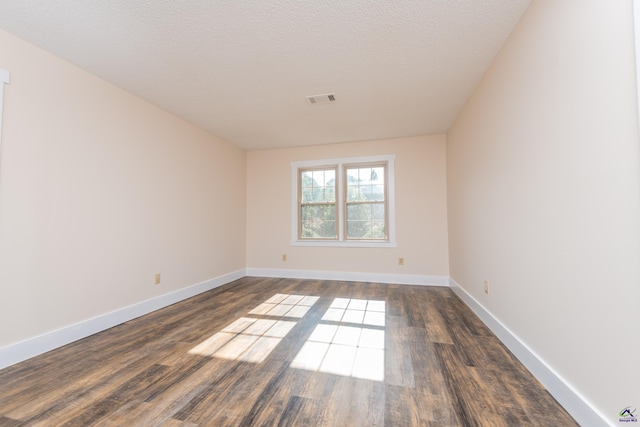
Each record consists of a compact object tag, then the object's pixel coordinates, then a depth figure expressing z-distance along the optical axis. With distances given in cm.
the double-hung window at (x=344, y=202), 459
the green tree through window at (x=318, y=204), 486
